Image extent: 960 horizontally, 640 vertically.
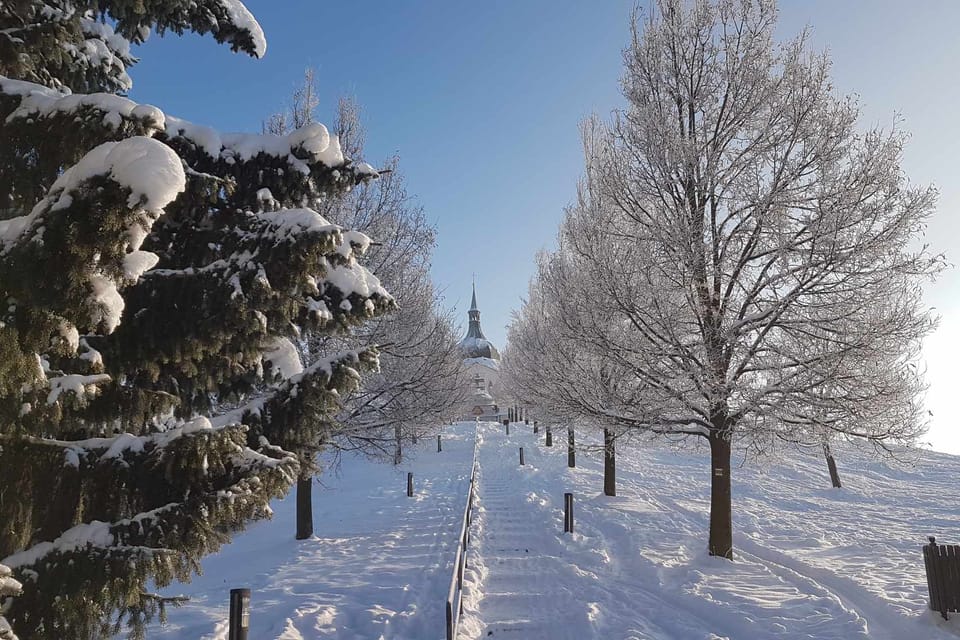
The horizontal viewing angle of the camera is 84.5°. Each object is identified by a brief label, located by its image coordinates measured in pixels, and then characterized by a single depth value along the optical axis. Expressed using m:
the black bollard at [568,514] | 11.21
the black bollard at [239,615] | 4.21
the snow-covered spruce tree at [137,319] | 2.10
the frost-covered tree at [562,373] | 10.87
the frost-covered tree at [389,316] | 11.20
